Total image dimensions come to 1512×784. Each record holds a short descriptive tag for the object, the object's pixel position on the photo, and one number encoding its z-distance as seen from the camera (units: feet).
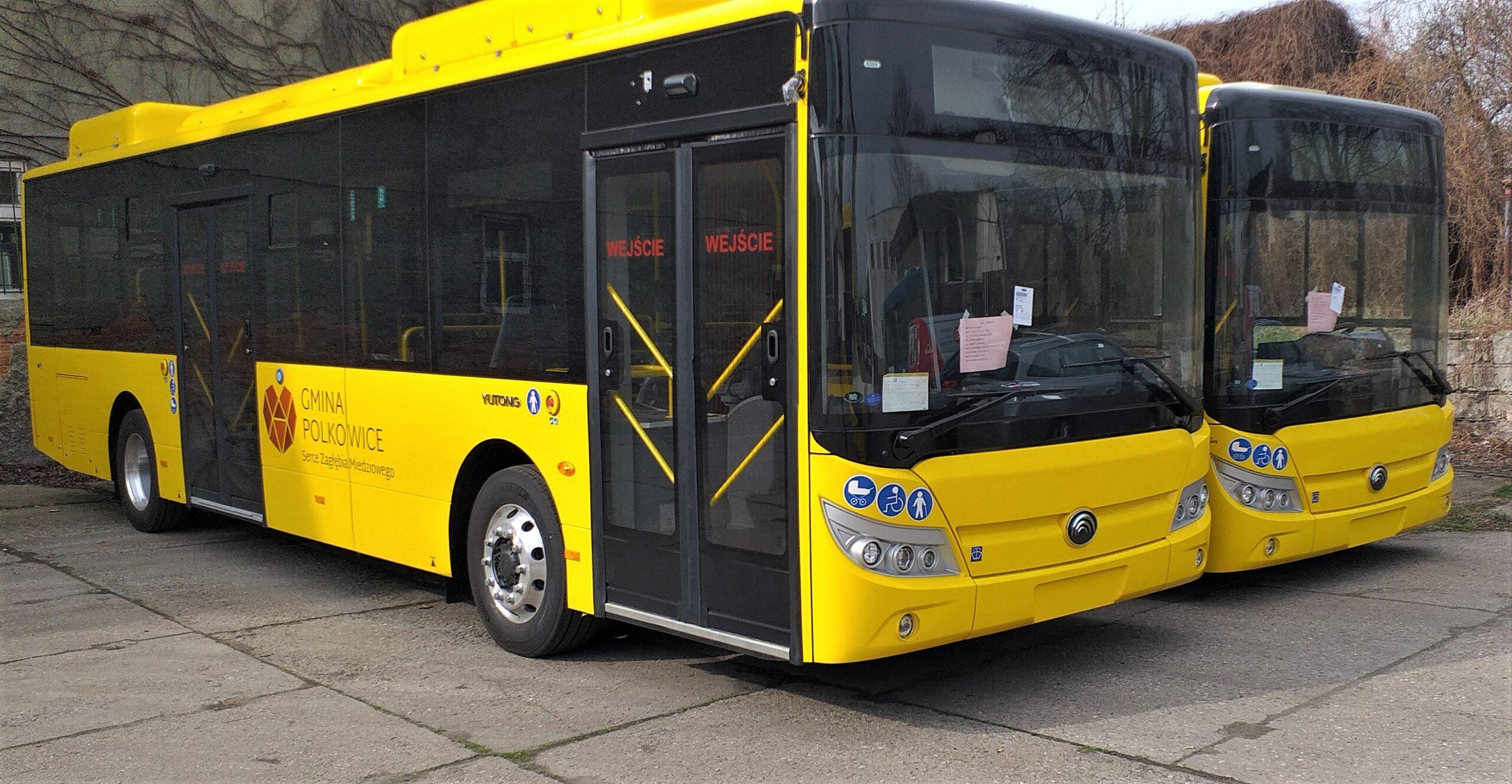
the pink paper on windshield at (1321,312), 25.54
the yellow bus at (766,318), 16.80
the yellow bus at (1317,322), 24.72
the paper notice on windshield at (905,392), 16.71
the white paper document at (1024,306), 17.88
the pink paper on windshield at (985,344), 17.33
